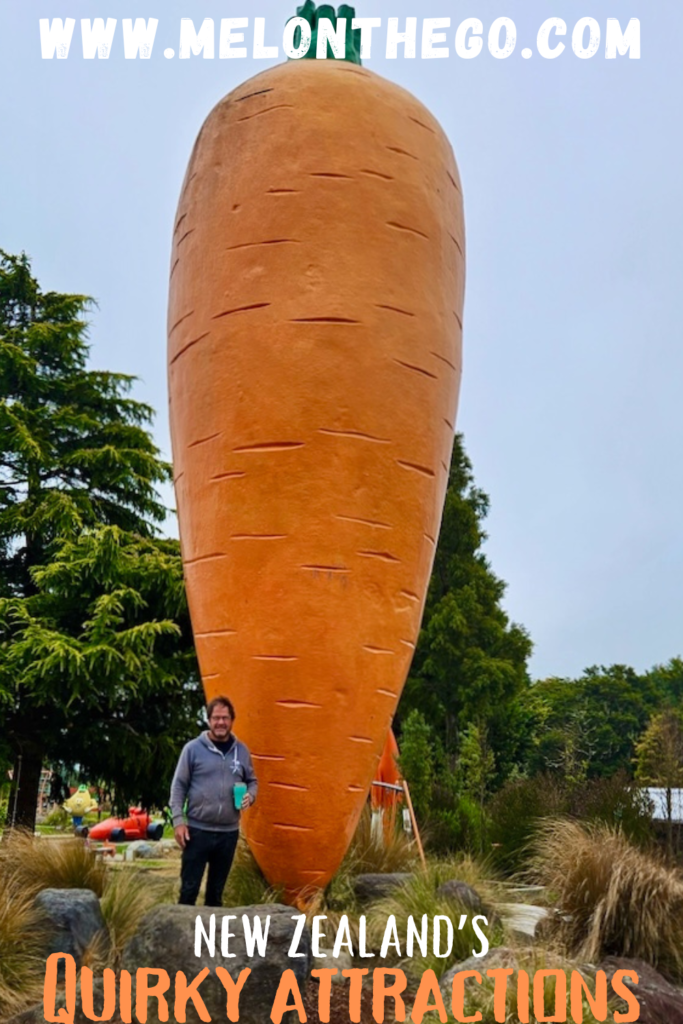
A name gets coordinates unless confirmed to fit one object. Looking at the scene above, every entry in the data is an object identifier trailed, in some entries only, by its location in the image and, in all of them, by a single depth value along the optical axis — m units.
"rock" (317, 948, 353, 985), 3.92
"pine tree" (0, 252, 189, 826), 9.52
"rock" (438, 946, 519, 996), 3.40
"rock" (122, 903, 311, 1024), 3.11
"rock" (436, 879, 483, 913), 4.59
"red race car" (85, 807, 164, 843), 14.65
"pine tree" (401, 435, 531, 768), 18.83
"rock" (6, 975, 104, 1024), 3.27
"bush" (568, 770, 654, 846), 6.75
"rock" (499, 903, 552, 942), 4.83
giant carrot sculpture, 4.64
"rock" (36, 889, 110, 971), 4.03
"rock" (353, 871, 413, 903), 4.97
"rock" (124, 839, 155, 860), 11.72
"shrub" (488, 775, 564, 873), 7.45
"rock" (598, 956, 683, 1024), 3.51
